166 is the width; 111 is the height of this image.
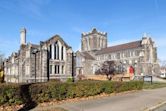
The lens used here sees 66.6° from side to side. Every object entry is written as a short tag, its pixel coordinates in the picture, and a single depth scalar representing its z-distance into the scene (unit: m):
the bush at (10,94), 7.59
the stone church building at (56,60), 25.09
